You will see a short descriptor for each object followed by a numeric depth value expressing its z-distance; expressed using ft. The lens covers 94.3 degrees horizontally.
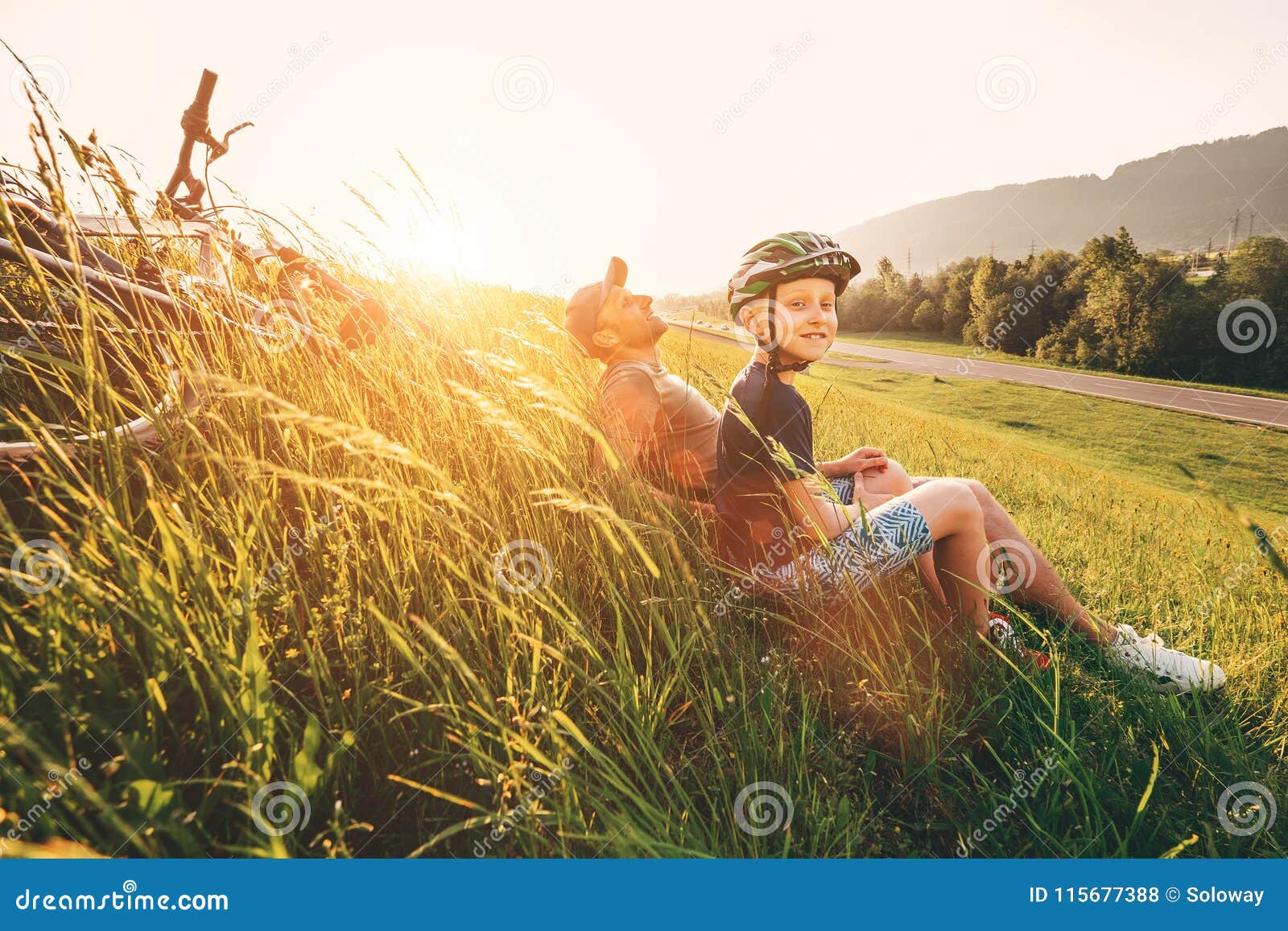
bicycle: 4.61
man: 6.79
